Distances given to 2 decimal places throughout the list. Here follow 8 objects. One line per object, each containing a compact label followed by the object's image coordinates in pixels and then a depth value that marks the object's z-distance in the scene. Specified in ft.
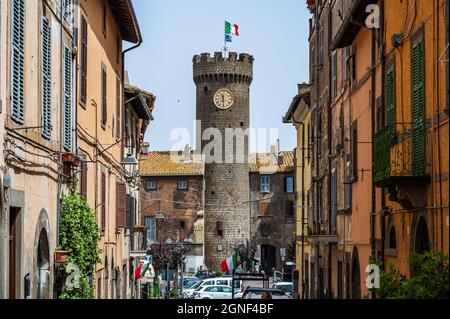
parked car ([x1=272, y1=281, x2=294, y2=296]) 161.79
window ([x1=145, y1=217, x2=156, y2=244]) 285.15
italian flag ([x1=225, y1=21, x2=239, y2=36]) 269.09
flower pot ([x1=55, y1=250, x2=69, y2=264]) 61.52
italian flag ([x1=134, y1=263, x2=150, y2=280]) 124.50
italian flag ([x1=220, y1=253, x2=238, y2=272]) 143.43
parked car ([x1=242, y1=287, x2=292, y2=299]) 94.16
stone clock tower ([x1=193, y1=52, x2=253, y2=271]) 290.56
